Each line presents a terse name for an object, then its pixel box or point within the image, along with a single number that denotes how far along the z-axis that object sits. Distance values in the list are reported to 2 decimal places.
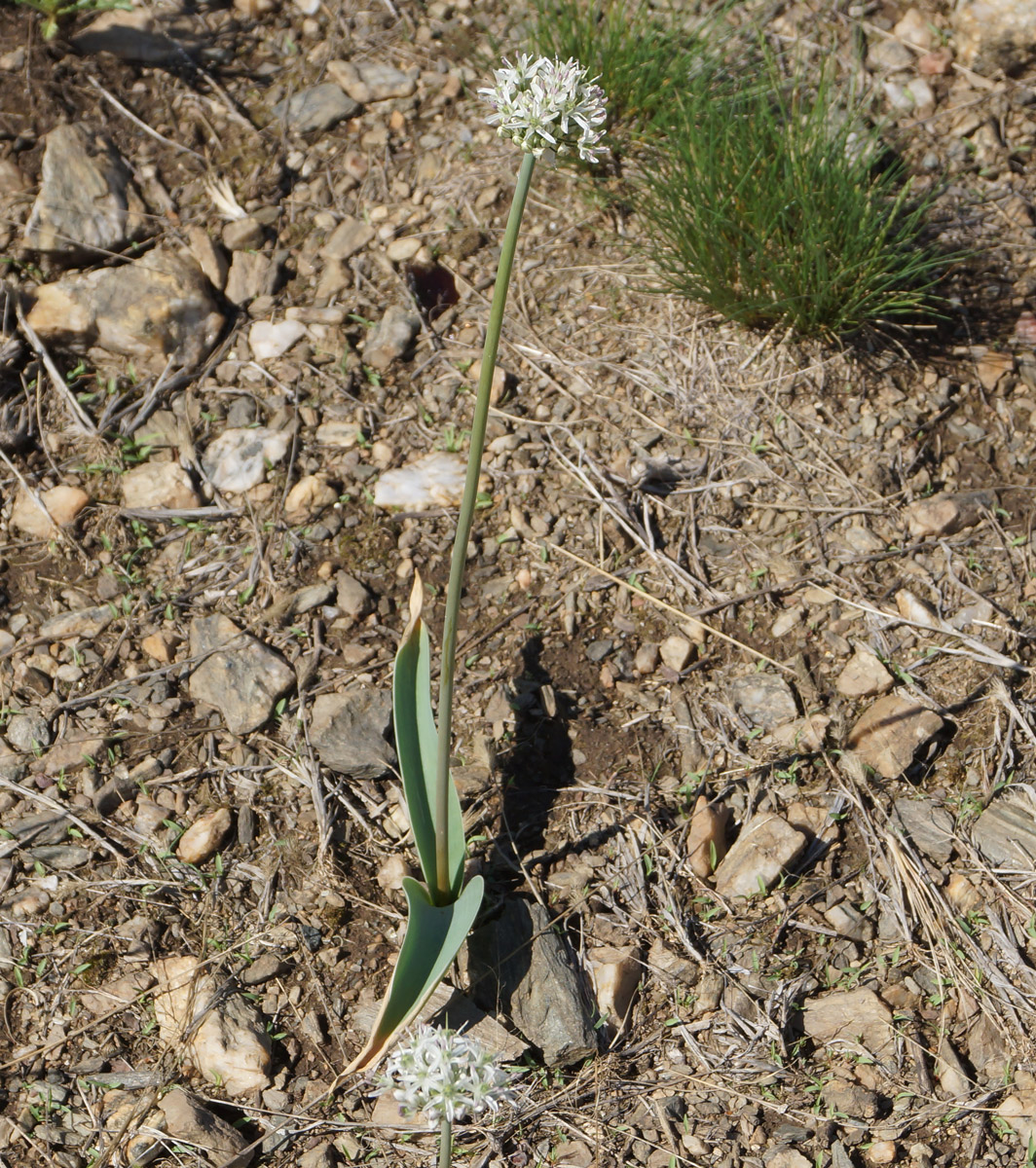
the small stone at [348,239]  3.26
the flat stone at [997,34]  3.39
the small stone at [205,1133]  1.98
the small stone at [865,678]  2.50
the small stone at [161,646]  2.62
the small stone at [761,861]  2.26
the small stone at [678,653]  2.59
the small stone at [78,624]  2.65
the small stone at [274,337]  3.09
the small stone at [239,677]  2.51
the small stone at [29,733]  2.48
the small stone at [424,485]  2.84
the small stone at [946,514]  2.72
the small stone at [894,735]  2.39
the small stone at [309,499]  2.84
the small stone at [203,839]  2.33
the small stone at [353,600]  2.67
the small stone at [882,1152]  2.00
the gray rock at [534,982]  2.08
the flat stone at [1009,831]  2.29
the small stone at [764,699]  2.49
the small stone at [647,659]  2.59
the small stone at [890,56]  3.50
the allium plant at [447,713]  1.54
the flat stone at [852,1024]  2.11
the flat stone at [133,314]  3.02
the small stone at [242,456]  2.89
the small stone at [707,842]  2.31
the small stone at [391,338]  3.07
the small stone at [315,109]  3.50
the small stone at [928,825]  2.31
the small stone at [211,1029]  2.08
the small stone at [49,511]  2.81
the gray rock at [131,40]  3.51
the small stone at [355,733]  2.42
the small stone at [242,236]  3.27
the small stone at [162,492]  2.86
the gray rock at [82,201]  3.12
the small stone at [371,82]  3.55
